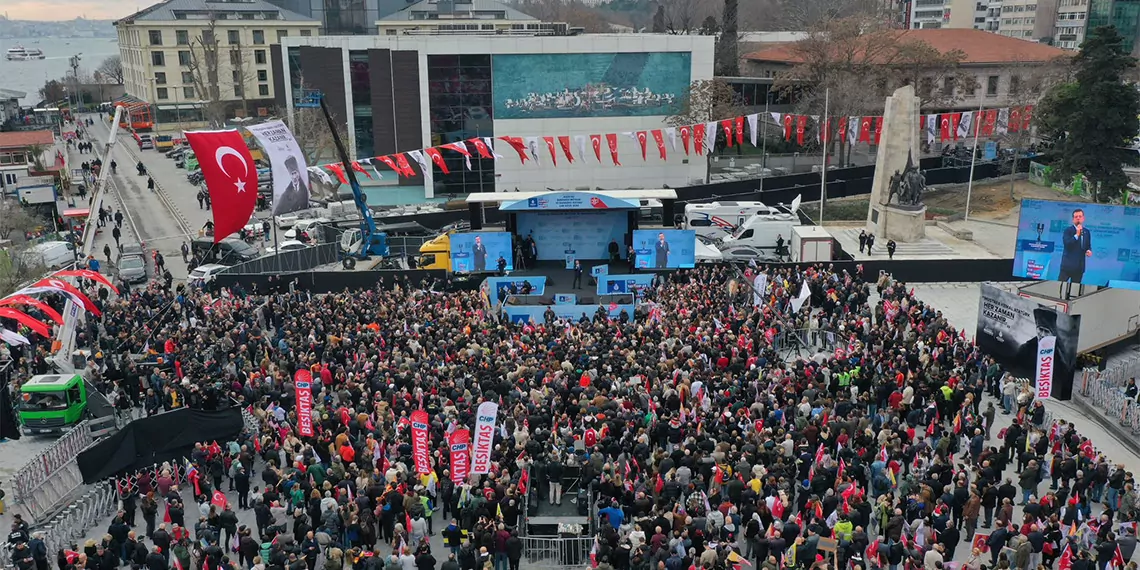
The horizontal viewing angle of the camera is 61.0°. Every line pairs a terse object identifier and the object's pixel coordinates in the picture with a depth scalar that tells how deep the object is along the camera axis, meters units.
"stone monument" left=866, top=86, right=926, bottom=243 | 37.22
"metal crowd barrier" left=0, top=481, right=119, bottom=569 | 15.80
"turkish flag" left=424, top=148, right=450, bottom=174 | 38.19
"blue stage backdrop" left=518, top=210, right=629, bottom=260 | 34.72
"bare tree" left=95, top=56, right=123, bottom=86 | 137.62
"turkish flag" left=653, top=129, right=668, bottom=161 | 48.28
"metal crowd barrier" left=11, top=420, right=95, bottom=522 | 17.20
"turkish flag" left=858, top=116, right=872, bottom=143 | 43.62
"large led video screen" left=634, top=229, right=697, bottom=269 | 32.53
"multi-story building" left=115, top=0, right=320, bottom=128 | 95.69
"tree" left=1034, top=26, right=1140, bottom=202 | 41.12
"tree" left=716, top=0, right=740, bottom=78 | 76.56
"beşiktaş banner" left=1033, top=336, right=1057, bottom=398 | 20.77
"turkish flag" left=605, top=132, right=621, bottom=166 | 42.59
